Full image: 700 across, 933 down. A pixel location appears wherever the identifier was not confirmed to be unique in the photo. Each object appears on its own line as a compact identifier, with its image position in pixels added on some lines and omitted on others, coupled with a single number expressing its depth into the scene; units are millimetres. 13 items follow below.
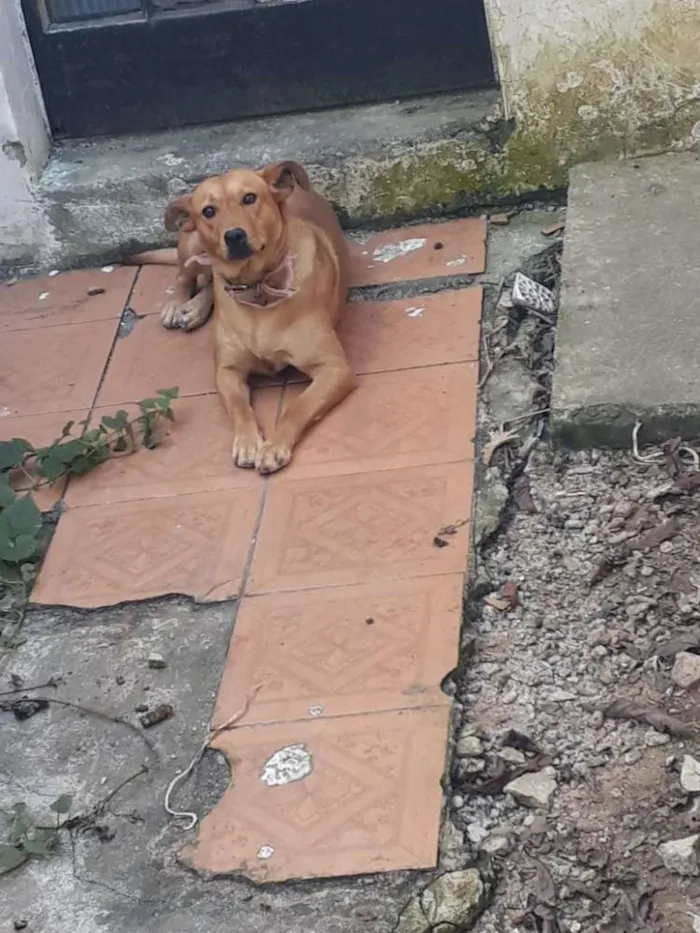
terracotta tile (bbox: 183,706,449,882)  2434
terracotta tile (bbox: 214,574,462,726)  2758
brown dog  3557
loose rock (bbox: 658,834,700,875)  2287
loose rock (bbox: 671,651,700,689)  2615
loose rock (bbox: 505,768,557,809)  2469
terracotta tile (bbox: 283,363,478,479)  3426
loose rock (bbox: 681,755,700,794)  2424
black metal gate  4395
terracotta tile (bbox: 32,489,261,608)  3186
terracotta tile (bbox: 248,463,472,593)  3084
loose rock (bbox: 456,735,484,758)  2590
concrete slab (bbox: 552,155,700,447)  3219
